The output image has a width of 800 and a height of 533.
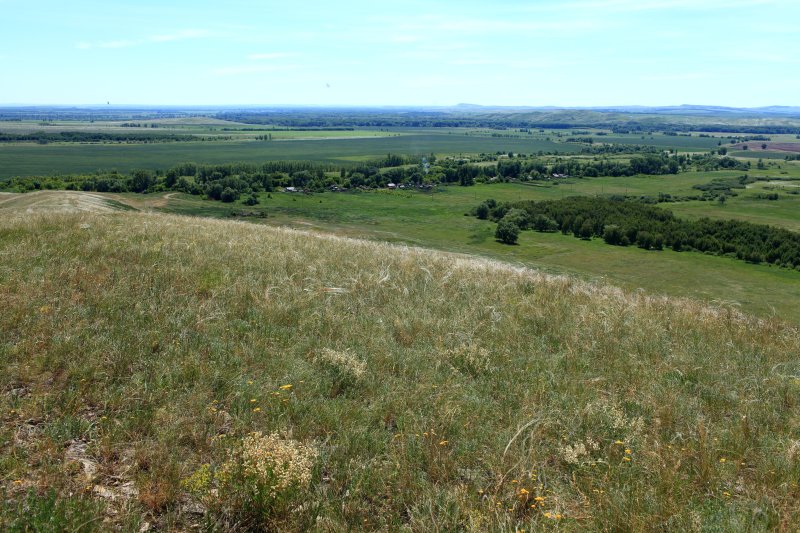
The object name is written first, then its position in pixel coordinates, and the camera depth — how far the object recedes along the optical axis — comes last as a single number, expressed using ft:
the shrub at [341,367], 19.22
